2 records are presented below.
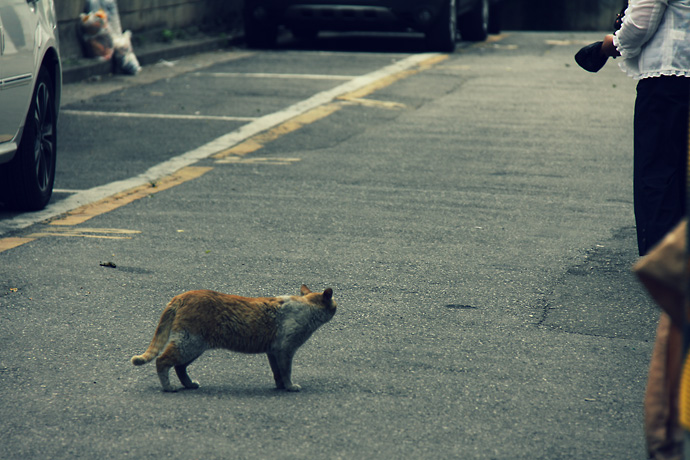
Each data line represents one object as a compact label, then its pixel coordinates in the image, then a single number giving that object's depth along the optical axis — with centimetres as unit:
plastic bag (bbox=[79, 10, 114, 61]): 2778
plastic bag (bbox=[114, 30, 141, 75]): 2786
